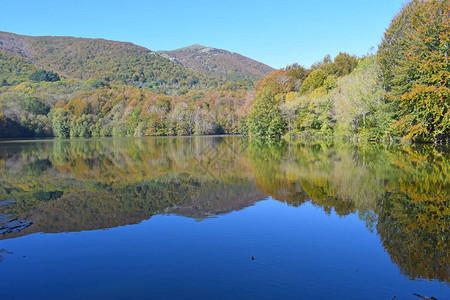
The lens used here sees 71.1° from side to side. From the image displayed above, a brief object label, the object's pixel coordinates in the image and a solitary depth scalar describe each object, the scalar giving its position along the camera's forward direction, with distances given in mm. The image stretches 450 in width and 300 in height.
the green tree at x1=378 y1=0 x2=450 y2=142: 21875
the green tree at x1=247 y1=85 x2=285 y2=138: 51281
